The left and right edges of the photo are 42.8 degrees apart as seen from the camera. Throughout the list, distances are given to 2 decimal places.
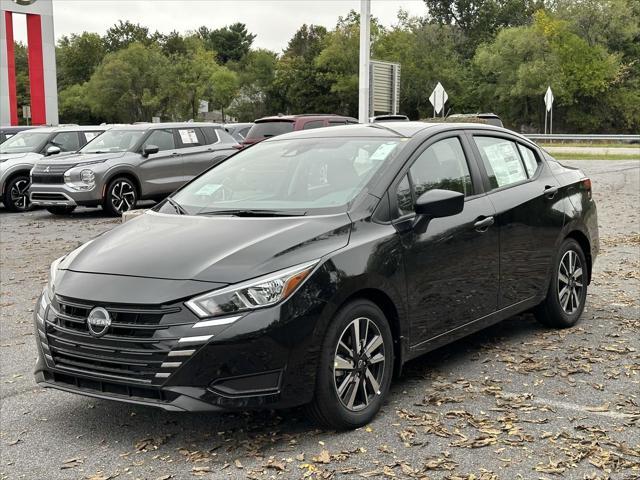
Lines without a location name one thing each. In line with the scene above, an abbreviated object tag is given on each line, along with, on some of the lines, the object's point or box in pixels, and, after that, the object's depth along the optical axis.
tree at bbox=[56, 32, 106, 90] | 99.81
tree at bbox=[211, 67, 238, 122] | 86.94
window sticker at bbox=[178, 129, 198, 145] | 16.92
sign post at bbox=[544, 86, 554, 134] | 41.74
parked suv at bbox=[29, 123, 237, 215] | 15.56
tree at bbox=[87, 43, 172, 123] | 71.38
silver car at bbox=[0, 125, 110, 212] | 17.45
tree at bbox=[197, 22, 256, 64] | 144.25
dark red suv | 18.42
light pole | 17.75
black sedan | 3.96
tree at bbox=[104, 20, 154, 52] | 103.75
